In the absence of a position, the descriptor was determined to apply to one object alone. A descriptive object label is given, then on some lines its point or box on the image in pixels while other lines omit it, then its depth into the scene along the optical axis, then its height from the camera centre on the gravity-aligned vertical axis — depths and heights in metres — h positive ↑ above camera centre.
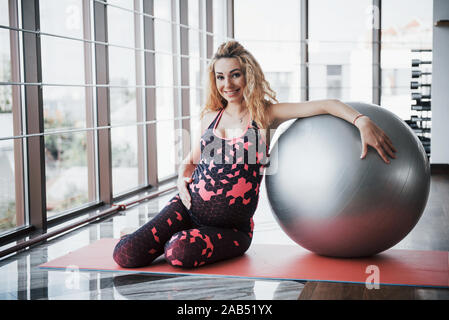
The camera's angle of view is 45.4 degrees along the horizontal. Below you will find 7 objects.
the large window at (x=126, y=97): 4.13 +0.09
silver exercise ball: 2.05 -0.31
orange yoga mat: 2.04 -0.66
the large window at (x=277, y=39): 6.27 +0.78
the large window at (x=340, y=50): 6.06 +0.63
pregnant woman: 2.21 -0.31
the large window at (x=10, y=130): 2.83 -0.11
